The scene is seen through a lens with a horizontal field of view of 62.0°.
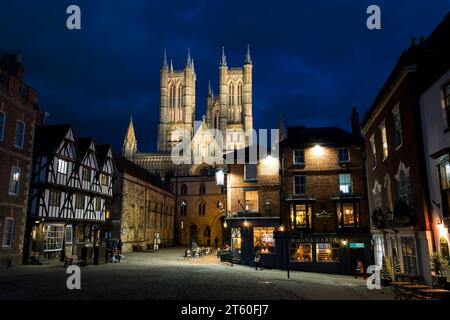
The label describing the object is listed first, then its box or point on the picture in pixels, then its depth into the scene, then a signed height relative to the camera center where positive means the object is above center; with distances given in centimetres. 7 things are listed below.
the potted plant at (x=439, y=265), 1353 -116
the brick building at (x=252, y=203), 3072 +254
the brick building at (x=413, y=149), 1486 +364
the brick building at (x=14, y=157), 2406 +504
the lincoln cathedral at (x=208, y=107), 9825 +3445
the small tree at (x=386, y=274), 1934 -208
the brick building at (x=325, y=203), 2758 +228
